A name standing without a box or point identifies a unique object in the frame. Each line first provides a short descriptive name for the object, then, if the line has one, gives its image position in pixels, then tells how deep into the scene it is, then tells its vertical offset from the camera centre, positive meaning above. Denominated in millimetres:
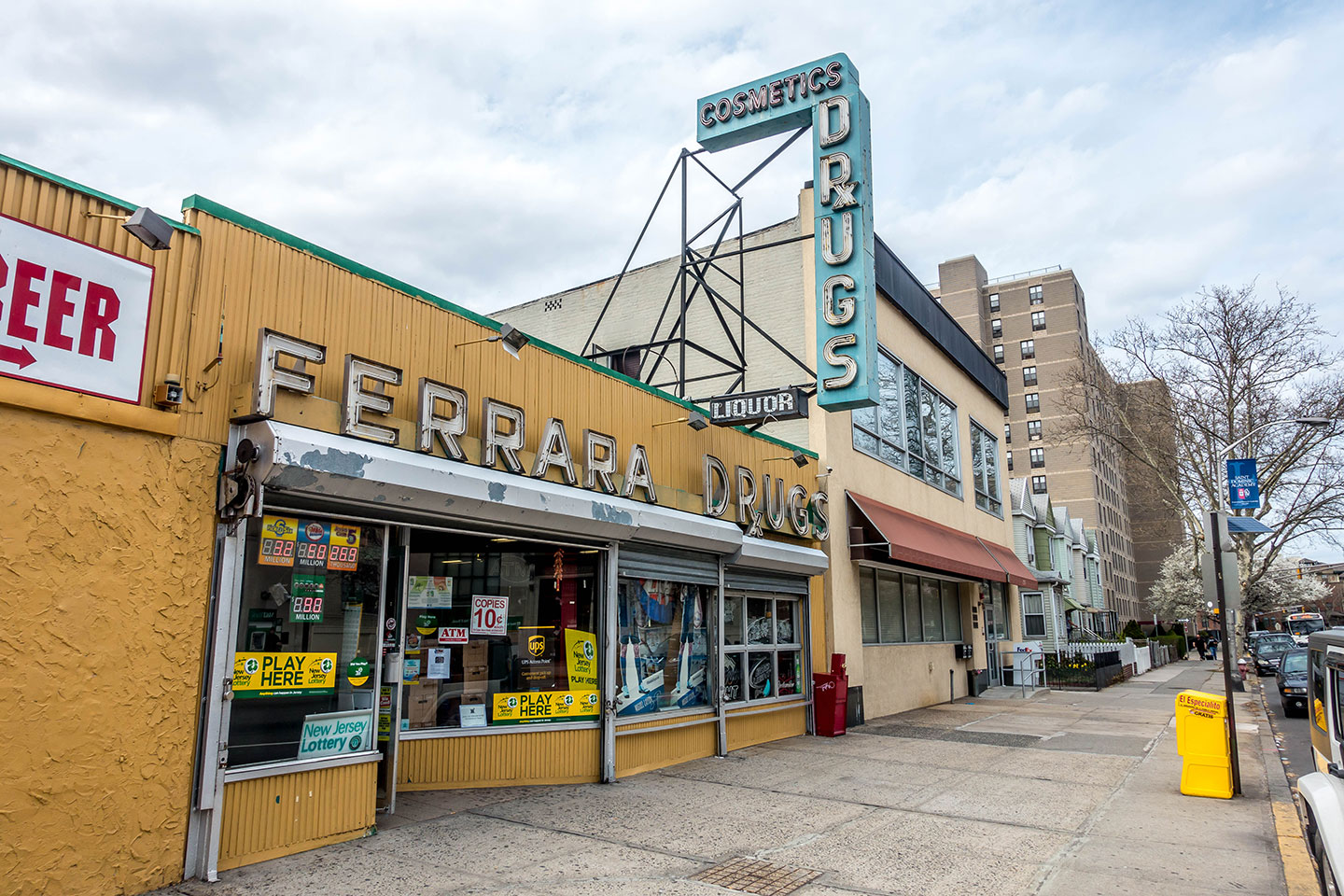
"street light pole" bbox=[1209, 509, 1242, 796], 9280 +67
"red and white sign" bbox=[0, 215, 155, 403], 5082 +1796
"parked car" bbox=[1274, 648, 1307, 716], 18939 -1580
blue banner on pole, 17781 +2506
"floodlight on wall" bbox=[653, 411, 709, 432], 10945 +2350
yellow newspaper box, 9203 -1418
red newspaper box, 13602 -1380
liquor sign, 11977 +2781
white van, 4652 -900
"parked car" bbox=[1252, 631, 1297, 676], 32219 -1530
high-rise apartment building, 72312 +20889
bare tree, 28297 +6490
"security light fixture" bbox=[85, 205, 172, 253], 5461 +2395
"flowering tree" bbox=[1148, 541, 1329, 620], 64250 +1733
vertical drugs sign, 12633 +5670
